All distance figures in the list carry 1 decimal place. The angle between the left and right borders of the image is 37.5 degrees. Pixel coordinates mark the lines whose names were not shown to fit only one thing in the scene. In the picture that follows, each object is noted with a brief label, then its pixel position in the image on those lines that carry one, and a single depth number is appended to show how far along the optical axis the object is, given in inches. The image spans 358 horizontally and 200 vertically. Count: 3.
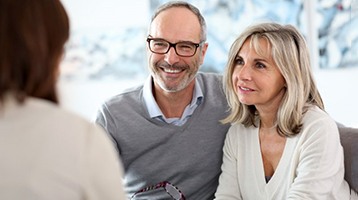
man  77.5
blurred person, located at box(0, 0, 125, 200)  34.4
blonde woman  67.9
